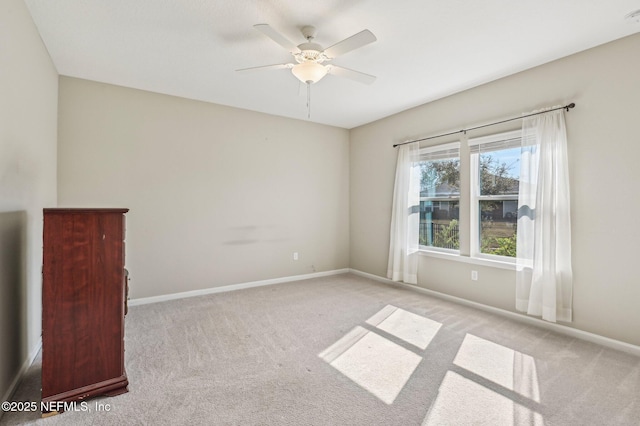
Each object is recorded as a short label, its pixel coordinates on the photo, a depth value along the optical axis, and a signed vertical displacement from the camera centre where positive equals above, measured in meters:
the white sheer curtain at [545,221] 2.89 -0.07
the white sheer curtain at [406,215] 4.33 -0.01
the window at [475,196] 3.45 +0.23
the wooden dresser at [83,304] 1.82 -0.57
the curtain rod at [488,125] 2.86 +1.04
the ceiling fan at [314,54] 2.13 +1.25
